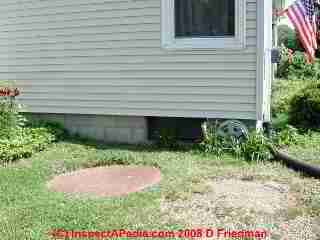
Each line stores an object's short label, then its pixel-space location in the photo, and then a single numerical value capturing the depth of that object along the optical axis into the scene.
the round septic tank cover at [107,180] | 4.83
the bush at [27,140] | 6.15
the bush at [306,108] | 6.65
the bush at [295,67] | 11.20
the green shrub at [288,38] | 13.39
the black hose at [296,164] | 4.99
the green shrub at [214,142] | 6.04
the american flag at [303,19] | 6.86
